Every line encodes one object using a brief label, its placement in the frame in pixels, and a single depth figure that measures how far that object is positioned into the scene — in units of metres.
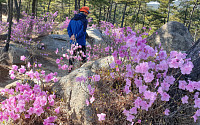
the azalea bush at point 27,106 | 1.97
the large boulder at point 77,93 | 2.07
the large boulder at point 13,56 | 5.67
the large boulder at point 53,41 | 8.69
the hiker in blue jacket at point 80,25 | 3.97
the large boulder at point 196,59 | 2.04
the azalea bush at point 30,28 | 8.33
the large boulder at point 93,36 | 8.77
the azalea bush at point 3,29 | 8.95
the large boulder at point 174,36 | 7.54
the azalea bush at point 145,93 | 1.52
